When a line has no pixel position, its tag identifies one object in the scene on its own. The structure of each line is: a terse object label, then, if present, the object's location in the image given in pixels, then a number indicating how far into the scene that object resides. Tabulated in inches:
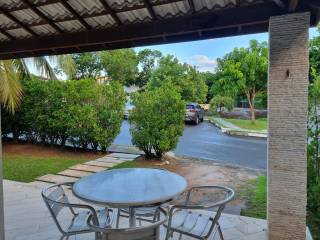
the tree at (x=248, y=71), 538.0
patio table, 88.1
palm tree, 274.4
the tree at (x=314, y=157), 134.6
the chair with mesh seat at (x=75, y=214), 92.2
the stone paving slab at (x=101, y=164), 248.9
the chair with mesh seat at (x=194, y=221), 92.1
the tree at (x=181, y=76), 750.0
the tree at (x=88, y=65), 825.0
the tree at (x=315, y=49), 502.9
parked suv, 578.9
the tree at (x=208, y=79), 890.2
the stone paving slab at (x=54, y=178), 212.0
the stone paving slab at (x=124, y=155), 283.8
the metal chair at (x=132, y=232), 76.3
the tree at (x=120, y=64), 810.4
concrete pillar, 105.8
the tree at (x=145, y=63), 924.5
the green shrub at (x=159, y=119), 266.6
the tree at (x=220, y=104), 697.7
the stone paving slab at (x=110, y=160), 266.1
